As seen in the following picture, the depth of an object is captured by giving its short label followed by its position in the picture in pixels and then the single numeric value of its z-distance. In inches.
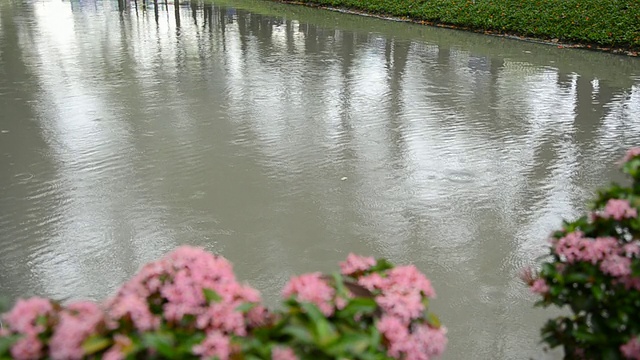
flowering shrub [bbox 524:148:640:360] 80.6
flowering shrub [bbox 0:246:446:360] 56.3
